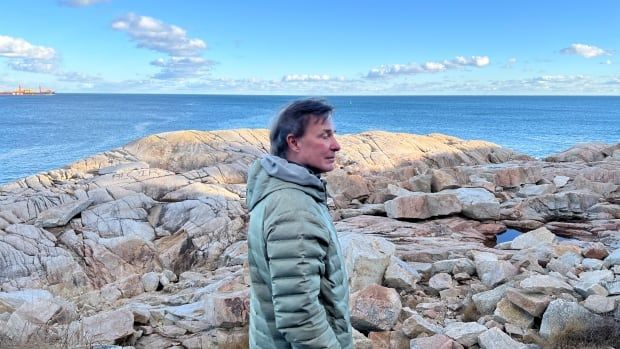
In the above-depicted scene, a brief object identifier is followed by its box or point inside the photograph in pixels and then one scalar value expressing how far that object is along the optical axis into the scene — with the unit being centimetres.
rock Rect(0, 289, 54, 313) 1036
